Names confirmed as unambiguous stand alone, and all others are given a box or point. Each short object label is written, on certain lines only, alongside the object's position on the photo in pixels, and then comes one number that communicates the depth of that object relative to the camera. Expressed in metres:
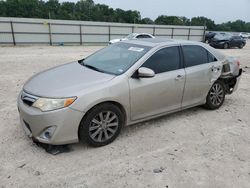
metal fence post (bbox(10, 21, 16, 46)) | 19.03
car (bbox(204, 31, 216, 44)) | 27.00
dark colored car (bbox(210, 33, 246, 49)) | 21.24
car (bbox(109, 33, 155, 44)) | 16.72
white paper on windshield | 3.50
